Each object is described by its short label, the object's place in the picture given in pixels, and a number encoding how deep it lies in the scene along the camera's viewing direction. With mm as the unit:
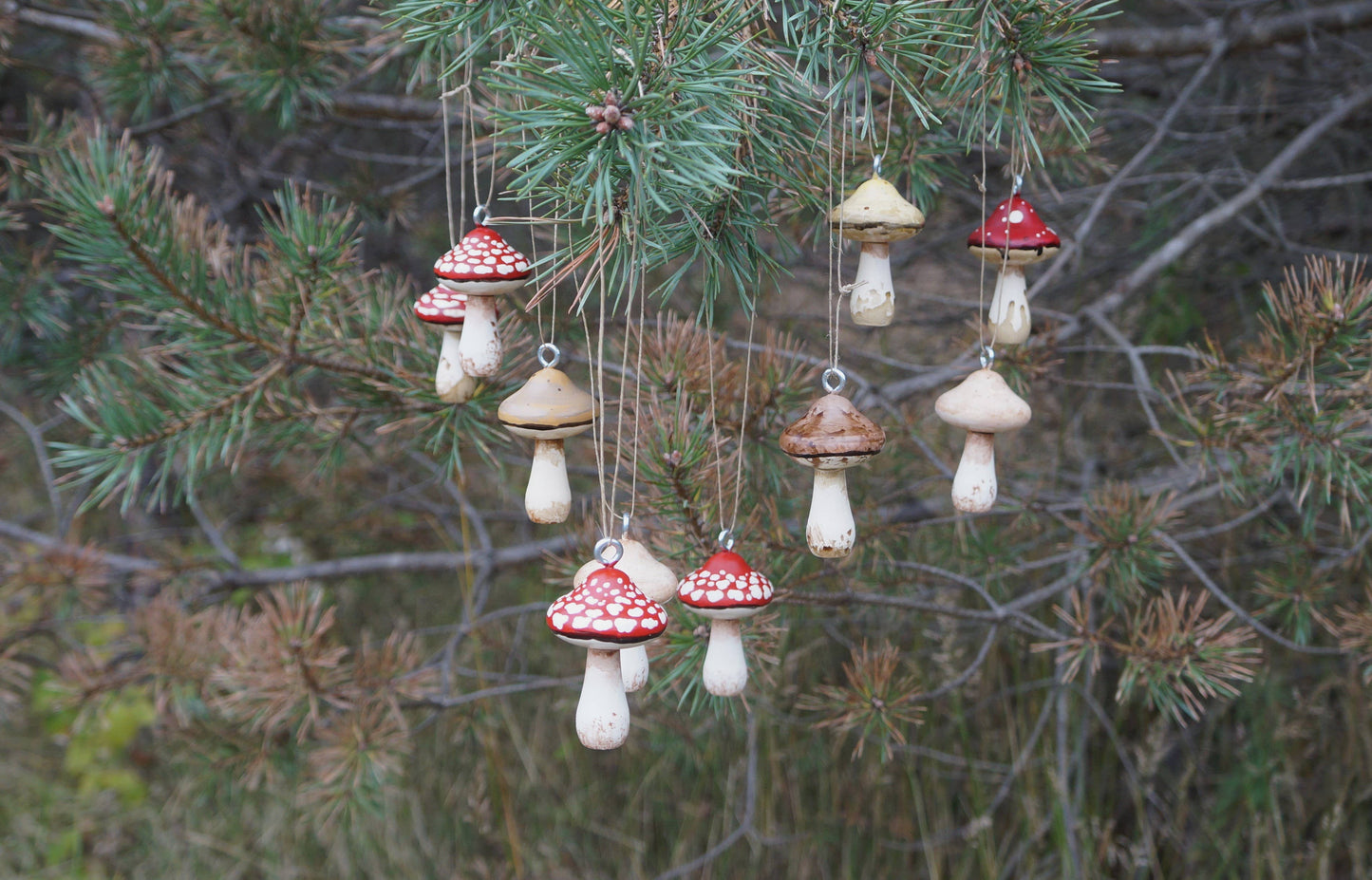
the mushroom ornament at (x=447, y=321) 784
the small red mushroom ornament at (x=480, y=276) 681
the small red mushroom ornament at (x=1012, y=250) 743
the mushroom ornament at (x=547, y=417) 697
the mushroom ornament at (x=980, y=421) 724
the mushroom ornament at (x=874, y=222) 685
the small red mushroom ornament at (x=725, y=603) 664
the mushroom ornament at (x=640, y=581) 708
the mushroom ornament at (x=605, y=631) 609
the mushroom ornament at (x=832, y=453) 666
